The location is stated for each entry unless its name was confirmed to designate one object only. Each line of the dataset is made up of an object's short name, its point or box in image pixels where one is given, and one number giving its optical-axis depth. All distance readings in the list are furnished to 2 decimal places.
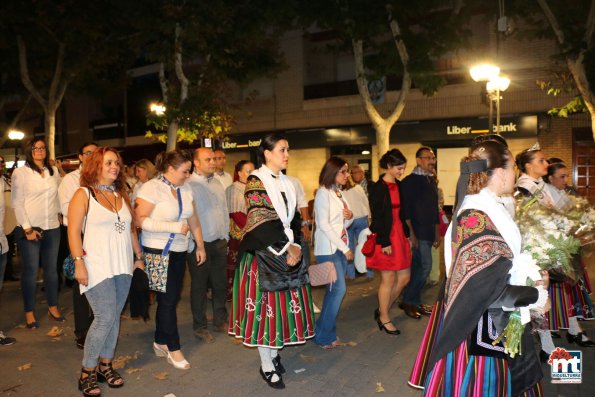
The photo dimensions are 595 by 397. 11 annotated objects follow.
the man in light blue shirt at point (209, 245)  5.87
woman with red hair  4.23
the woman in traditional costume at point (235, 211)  7.04
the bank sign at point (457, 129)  17.19
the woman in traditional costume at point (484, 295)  2.78
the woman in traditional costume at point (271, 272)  4.40
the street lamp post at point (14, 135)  24.72
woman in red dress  5.95
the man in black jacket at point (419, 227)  6.64
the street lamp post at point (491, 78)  12.34
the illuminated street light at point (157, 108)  16.83
